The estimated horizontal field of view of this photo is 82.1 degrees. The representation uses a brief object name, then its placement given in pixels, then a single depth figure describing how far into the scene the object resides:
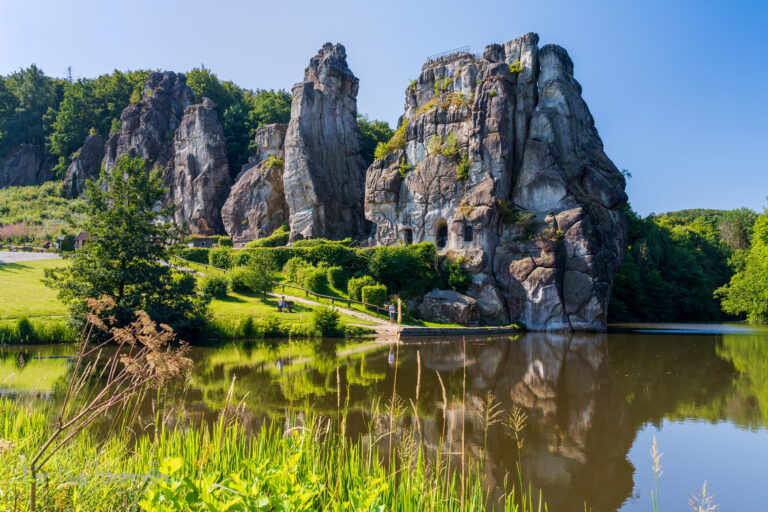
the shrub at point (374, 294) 29.05
